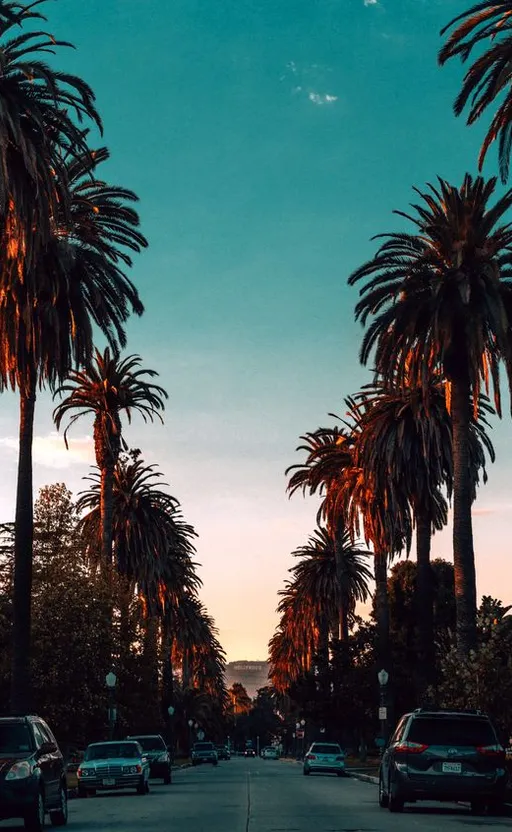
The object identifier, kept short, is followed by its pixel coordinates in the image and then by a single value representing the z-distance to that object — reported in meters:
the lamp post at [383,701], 50.19
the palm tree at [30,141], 30.80
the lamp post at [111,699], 47.69
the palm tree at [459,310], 38.62
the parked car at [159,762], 44.34
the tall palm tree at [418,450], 53.38
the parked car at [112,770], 33.72
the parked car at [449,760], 22.52
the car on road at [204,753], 88.69
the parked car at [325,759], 54.44
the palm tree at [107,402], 58.91
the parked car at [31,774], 18.84
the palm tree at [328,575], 91.04
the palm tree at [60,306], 35.62
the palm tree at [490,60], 26.12
